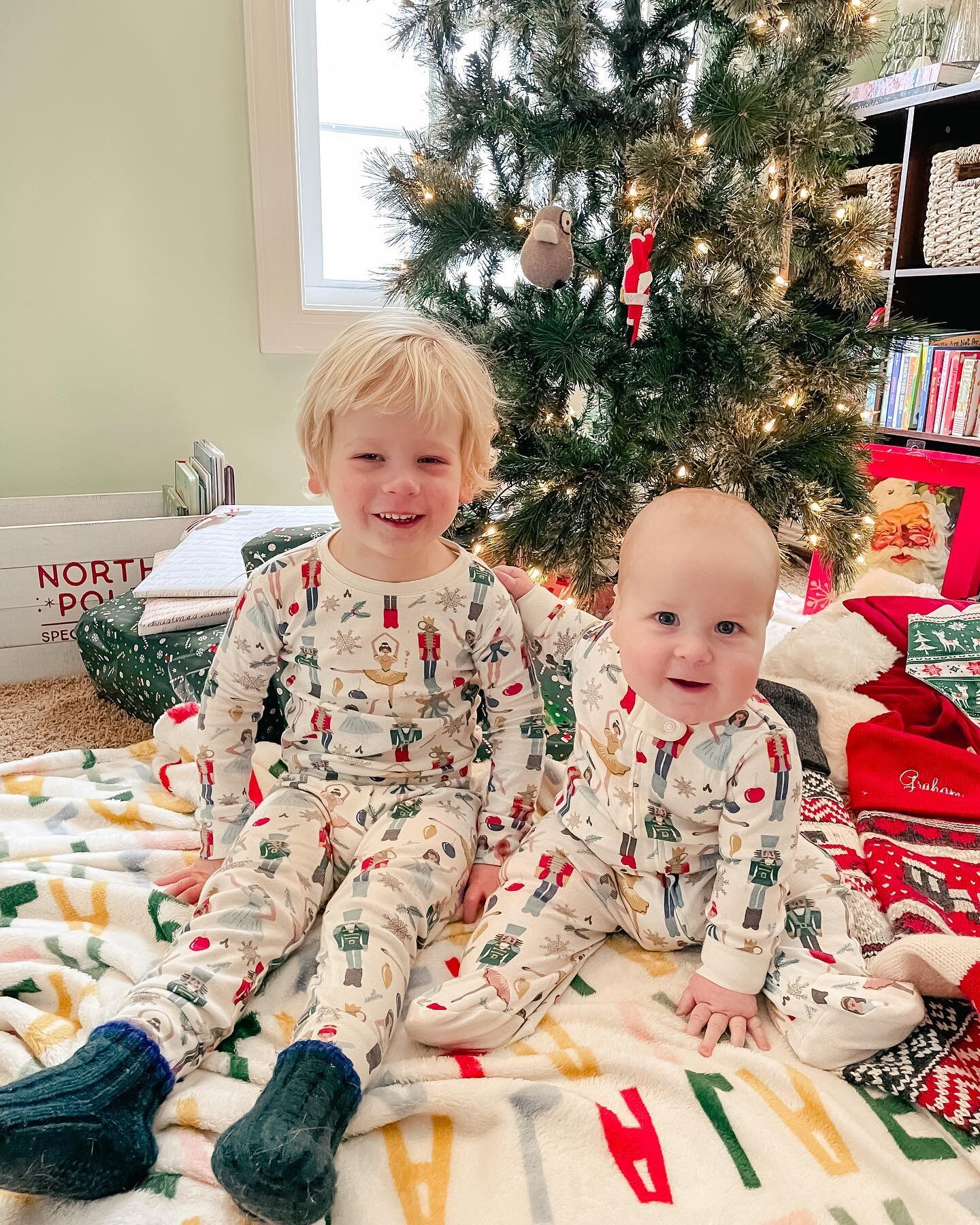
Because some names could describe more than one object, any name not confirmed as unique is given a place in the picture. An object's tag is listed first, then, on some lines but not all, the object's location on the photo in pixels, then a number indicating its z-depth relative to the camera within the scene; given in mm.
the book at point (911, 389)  2322
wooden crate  1695
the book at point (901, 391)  2359
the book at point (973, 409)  2166
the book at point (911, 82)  2156
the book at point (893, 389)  2385
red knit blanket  744
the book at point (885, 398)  2406
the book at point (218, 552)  1521
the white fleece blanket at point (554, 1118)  651
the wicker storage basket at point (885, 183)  2328
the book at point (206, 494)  1875
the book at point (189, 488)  1876
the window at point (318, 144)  2053
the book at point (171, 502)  1970
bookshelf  2230
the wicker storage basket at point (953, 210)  2086
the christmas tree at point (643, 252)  1291
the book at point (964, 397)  2172
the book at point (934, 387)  2256
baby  764
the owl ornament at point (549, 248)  1256
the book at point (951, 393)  2205
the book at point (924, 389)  2293
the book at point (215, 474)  1871
